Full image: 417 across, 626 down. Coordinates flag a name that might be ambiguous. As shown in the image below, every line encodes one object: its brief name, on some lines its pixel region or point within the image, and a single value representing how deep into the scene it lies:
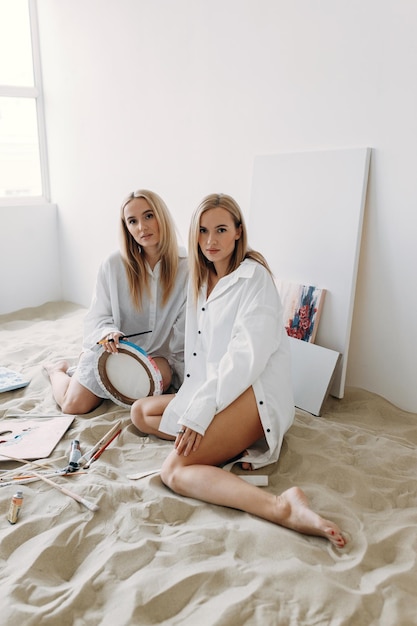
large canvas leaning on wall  2.52
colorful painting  2.67
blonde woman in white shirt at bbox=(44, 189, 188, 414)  2.52
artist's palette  2.18
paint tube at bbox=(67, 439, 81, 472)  2.05
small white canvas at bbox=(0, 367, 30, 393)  2.84
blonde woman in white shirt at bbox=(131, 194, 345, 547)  1.82
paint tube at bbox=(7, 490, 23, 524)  1.75
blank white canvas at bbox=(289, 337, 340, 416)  2.58
